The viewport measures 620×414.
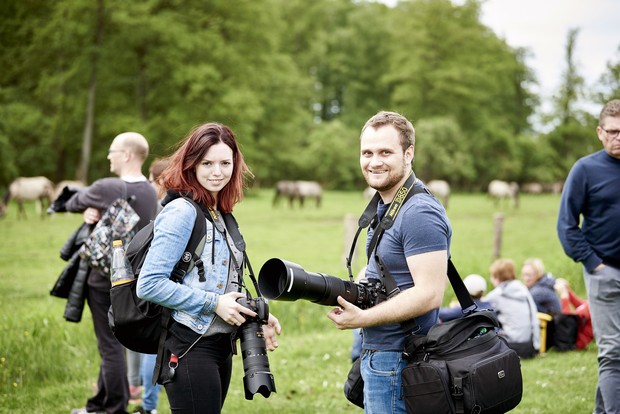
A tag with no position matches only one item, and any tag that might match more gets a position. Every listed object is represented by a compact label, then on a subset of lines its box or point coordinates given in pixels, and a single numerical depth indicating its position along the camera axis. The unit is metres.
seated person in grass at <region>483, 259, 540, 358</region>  6.95
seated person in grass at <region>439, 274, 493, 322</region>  6.81
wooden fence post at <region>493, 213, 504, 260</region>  12.66
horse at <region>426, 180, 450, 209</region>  40.59
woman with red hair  2.85
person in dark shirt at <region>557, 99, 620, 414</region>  4.19
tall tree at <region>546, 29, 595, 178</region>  55.88
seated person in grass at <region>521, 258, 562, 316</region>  7.84
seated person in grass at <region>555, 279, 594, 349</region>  7.33
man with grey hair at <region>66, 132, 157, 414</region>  4.75
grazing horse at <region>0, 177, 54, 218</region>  24.69
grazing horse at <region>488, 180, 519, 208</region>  42.66
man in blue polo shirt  2.60
